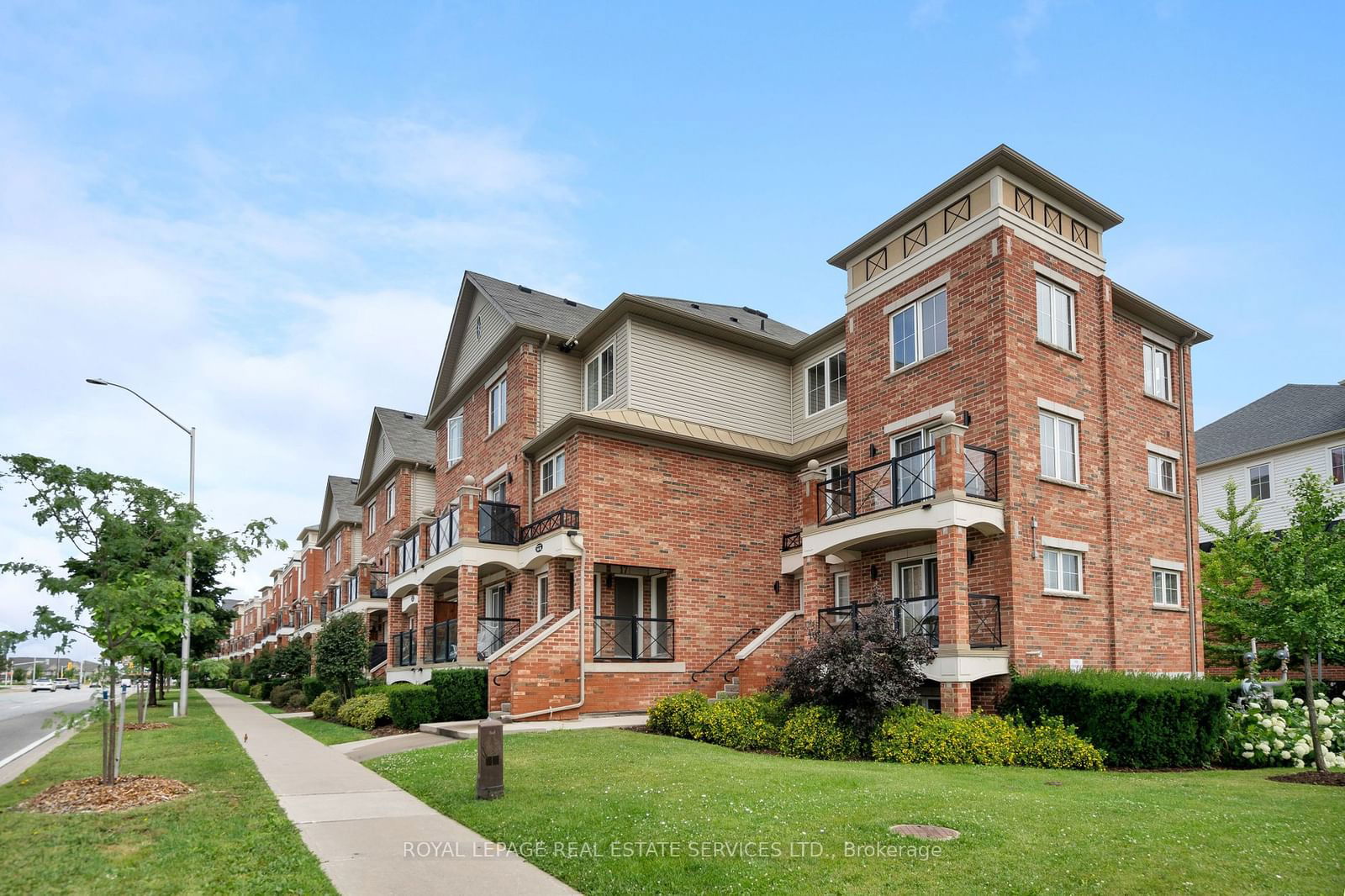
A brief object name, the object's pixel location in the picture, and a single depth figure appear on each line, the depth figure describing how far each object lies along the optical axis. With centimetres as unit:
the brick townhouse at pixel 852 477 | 1727
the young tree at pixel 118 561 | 1159
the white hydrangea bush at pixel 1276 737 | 1497
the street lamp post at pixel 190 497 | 2404
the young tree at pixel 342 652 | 2623
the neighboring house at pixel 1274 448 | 3145
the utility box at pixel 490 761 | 1034
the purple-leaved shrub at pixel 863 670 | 1444
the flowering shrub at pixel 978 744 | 1381
